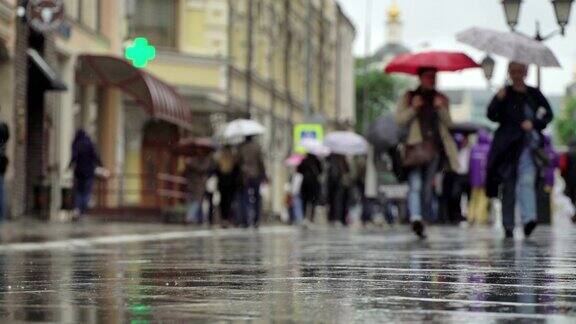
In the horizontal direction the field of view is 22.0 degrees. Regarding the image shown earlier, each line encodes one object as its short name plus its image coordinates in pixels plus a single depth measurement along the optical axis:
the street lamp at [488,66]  35.22
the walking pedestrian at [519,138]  15.26
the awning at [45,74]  28.31
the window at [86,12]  32.53
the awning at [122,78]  31.73
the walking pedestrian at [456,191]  31.16
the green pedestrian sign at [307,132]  47.28
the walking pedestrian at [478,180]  30.17
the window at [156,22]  46.56
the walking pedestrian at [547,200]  30.56
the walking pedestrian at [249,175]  26.97
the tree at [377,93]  145.38
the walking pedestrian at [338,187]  34.44
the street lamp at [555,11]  30.97
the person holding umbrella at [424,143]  15.68
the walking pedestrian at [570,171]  29.91
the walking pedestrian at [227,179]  27.12
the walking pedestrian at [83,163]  28.30
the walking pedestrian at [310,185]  31.39
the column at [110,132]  36.78
